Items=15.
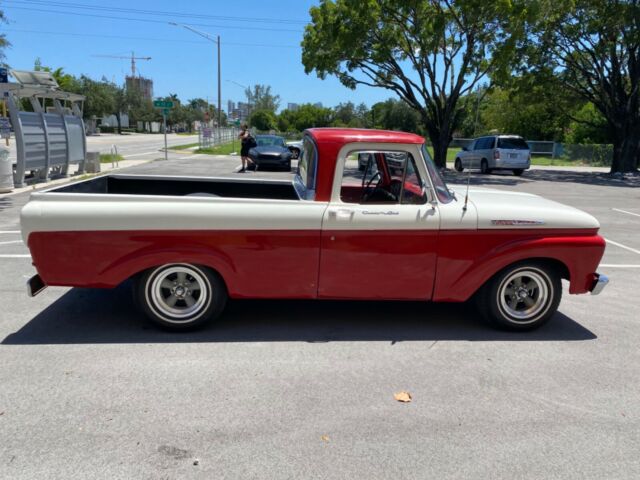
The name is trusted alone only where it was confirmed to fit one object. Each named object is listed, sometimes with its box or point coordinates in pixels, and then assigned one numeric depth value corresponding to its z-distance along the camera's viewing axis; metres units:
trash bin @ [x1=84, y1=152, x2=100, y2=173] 17.78
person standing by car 20.48
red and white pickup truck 4.05
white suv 22.80
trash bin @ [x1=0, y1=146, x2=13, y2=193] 12.19
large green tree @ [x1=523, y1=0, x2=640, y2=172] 21.78
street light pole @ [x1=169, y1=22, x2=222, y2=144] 38.50
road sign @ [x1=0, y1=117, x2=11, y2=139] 13.24
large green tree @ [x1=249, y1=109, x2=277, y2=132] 73.50
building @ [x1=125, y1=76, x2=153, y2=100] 132.88
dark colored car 21.16
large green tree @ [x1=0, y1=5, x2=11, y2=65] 16.62
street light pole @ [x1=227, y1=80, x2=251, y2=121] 75.57
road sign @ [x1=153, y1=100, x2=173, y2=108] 27.08
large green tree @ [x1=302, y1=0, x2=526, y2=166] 20.25
